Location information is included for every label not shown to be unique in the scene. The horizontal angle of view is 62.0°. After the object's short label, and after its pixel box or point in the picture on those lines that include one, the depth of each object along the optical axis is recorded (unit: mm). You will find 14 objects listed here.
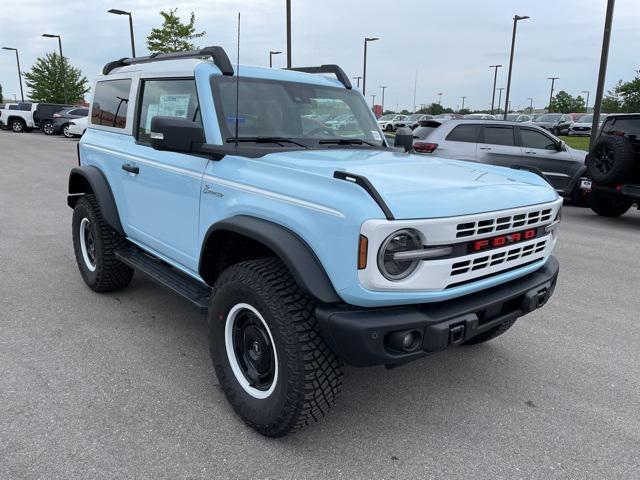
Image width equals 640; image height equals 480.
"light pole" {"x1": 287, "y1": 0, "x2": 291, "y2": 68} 18806
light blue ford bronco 2344
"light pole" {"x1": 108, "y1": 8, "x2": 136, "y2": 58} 26719
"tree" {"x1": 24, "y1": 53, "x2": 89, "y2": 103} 45938
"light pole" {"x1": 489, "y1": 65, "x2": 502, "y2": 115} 47875
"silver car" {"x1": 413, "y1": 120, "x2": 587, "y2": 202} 10320
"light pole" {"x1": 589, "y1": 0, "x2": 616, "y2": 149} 13281
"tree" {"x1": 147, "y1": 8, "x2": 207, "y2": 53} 27906
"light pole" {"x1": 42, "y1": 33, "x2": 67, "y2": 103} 39062
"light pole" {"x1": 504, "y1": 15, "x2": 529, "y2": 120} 28203
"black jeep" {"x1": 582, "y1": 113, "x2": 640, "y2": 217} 8328
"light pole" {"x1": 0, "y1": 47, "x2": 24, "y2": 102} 47062
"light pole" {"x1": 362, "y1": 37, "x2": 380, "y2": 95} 36938
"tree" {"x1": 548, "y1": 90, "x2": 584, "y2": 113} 65188
